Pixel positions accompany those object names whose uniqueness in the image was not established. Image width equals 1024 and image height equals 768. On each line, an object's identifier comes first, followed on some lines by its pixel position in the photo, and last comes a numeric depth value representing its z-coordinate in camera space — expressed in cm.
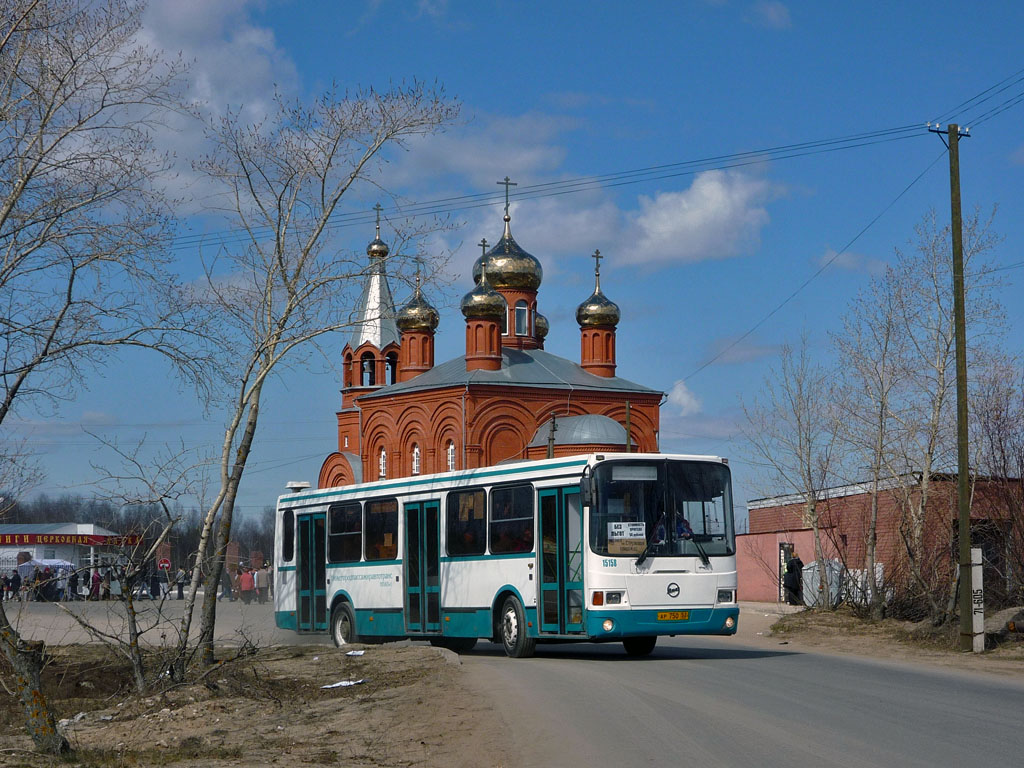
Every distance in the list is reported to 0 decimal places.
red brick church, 5753
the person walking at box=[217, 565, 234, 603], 4974
